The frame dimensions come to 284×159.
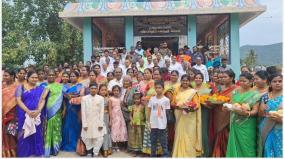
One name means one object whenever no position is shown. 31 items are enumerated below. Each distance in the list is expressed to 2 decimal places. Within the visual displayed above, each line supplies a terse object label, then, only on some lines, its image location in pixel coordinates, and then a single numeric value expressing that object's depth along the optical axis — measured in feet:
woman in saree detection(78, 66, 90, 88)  13.12
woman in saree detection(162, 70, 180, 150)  11.85
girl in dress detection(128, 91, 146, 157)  12.54
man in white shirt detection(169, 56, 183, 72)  18.89
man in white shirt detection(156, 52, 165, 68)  19.85
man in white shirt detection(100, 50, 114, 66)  20.77
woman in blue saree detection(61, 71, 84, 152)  12.45
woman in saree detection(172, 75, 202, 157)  11.16
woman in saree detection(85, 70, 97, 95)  12.99
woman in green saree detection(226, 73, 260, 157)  9.56
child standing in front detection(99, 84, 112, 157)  12.38
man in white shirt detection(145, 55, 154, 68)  19.51
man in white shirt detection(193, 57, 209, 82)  17.70
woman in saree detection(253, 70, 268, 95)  9.64
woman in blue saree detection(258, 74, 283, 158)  8.84
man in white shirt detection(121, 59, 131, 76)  18.65
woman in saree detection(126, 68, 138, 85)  14.33
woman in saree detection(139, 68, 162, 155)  12.20
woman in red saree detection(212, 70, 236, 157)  10.90
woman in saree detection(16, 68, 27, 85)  11.65
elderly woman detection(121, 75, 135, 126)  12.83
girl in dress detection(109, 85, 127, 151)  12.87
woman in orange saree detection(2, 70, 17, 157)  11.16
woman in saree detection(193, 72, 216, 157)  11.47
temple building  25.09
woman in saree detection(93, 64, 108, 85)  14.05
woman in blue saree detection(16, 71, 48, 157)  11.25
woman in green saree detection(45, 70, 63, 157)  12.20
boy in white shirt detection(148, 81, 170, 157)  11.44
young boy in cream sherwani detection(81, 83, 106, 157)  11.93
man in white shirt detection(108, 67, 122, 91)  14.12
